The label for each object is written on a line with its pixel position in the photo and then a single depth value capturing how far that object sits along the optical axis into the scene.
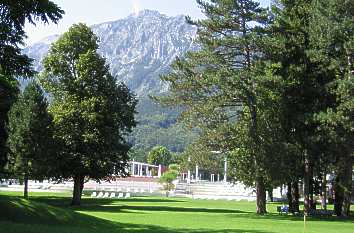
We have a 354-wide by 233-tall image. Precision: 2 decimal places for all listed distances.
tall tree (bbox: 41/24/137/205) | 42.69
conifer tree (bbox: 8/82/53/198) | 50.72
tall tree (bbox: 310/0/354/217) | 32.97
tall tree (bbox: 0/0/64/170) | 17.11
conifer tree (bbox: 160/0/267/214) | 36.38
